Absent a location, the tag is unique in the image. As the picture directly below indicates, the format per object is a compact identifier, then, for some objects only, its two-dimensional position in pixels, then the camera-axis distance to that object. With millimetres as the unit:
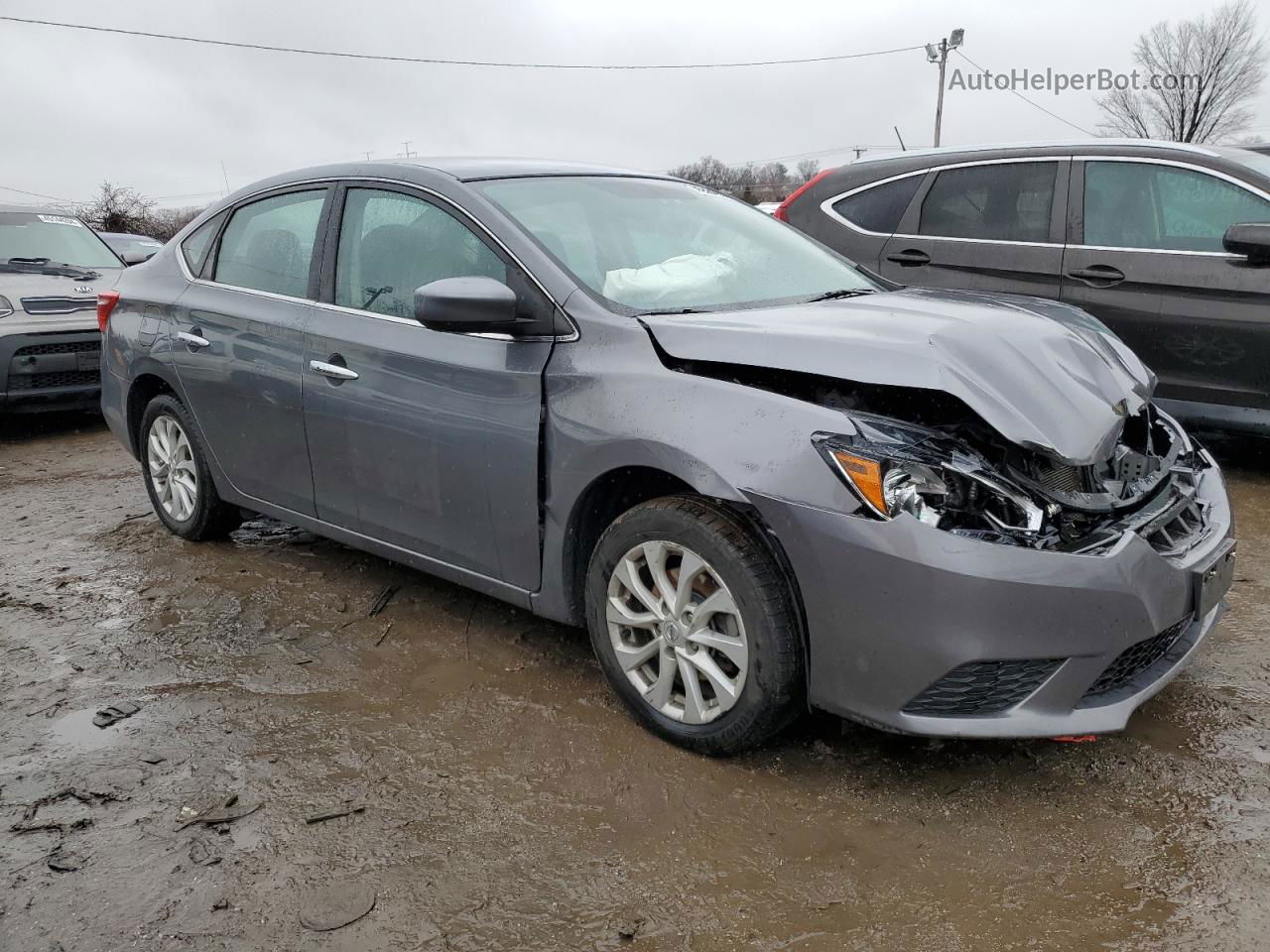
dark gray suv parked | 5020
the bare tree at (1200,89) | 50156
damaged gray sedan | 2414
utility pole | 36125
